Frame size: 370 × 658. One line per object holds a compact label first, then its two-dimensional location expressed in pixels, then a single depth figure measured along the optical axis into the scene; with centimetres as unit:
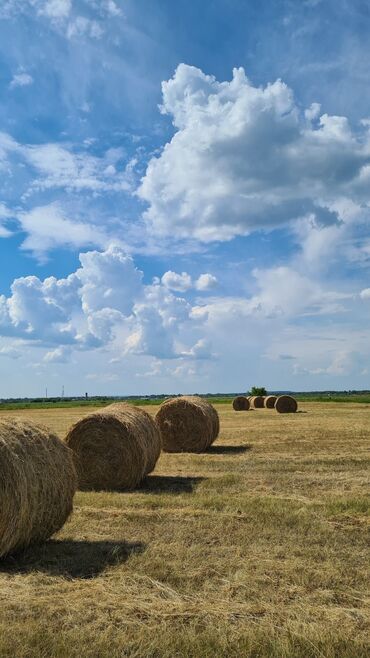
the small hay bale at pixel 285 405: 4041
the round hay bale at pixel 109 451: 1214
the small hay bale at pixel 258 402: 4884
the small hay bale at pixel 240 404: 4675
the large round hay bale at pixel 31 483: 711
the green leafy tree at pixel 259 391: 5818
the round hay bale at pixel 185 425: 1897
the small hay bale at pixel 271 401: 4709
